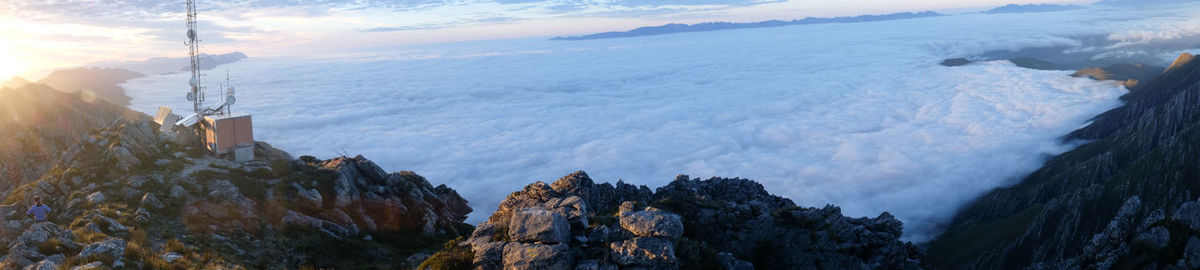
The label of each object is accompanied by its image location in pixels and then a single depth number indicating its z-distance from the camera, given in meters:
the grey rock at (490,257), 16.83
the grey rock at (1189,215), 18.00
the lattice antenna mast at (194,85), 37.91
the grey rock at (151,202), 26.05
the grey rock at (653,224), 17.72
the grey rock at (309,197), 30.38
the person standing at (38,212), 23.69
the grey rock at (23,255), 18.00
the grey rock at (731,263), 18.27
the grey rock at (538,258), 16.17
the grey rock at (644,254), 16.55
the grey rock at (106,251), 18.45
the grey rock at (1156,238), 18.34
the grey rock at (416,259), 24.55
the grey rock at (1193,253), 17.22
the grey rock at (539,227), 17.23
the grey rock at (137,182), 27.64
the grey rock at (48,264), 17.00
